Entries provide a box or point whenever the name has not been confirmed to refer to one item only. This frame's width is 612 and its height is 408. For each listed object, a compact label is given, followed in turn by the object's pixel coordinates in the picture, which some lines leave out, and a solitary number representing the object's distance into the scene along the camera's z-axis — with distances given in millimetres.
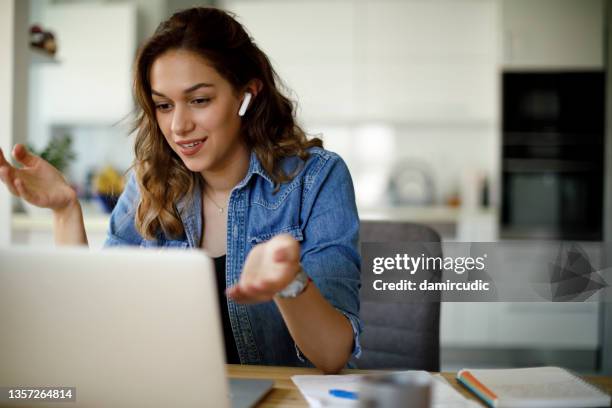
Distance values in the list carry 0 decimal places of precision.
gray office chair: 1426
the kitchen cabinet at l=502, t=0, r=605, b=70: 3998
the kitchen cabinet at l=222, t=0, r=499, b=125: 4410
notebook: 837
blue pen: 857
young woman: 1288
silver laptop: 666
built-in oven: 3951
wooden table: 882
